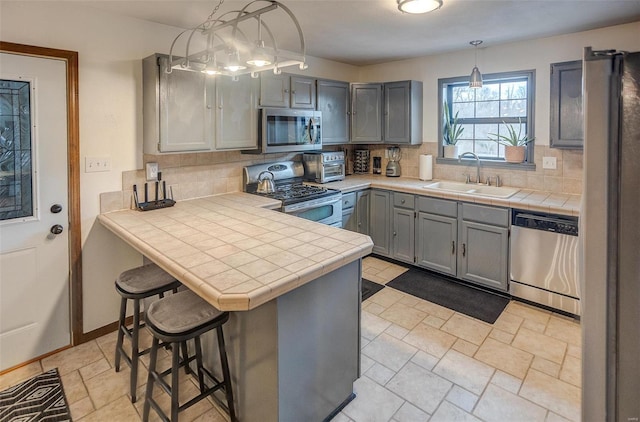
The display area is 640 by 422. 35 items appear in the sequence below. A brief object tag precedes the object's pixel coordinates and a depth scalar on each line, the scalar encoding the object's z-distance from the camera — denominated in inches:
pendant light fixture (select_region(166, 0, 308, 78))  65.3
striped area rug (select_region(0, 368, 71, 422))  79.0
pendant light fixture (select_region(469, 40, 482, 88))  136.6
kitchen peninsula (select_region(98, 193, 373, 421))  62.4
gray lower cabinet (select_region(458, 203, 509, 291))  128.9
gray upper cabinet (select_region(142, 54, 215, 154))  106.0
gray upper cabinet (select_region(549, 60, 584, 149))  118.3
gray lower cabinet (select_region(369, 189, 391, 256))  163.8
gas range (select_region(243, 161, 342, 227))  134.8
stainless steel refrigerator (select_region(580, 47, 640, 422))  31.0
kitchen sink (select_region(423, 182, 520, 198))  144.8
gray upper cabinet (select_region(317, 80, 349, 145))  163.0
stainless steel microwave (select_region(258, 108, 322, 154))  134.9
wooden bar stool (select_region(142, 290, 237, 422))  66.0
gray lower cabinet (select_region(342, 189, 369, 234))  159.5
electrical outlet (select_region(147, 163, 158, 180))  115.9
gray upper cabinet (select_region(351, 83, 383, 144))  175.3
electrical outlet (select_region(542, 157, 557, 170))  137.1
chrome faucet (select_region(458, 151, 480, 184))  155.6
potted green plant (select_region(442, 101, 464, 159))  165.6
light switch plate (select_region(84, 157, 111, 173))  103.4
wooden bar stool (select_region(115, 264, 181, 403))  81.5
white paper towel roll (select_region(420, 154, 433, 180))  169.5
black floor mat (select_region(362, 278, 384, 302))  136.0
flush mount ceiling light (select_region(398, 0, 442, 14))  91.6
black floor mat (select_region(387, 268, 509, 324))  124.3
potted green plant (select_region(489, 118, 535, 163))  143.2
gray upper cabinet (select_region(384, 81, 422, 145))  167.2
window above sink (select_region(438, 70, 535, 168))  143.6
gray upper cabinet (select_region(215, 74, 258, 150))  120.8
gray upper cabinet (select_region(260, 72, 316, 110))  135.4
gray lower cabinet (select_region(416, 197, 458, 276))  142.3
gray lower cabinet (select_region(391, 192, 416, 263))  155.2
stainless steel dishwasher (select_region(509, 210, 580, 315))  115.3
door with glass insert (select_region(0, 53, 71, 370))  90.5
